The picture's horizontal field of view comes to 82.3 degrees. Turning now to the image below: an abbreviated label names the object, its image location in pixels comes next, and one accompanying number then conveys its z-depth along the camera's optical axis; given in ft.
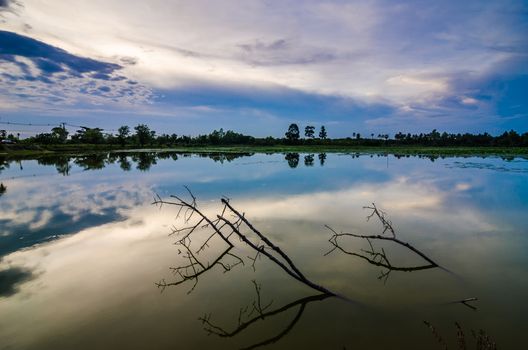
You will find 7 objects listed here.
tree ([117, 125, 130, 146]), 399.44
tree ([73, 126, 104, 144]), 354.13
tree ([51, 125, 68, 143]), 341.29
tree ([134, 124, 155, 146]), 413.59
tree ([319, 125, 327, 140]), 470.72
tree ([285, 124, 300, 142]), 425.28
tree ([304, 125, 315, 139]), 469.16
